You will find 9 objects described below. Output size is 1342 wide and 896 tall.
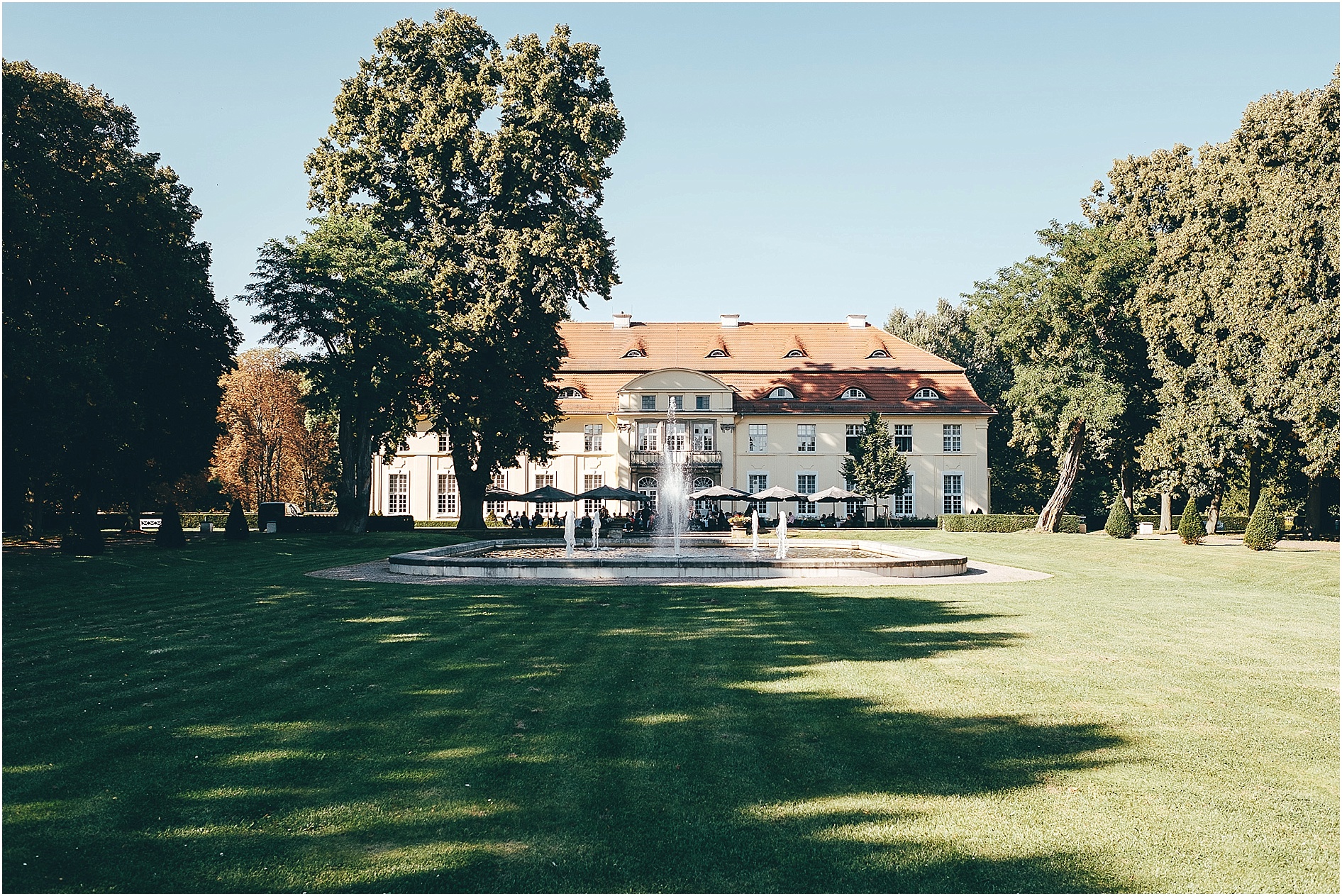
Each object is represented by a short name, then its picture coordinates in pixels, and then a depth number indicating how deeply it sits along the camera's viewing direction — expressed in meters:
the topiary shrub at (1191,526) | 35.03
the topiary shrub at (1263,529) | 31.80
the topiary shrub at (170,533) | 30.31
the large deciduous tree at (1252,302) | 32.66
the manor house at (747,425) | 56.53
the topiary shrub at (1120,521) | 39.94
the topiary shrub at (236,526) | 34.50
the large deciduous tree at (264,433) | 60.25
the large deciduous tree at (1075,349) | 46.31
